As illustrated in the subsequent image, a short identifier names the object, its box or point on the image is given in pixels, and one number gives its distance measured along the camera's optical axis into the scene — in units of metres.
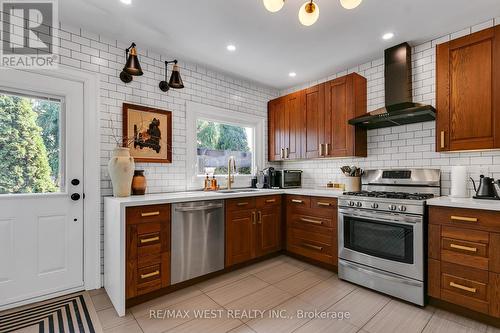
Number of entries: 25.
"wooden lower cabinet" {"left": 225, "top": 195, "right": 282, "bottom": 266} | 2.91
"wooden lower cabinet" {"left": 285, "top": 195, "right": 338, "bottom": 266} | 2.92
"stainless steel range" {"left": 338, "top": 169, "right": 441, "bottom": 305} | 2.22
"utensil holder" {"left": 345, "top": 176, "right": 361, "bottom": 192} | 3.21
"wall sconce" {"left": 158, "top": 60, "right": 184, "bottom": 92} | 2.85
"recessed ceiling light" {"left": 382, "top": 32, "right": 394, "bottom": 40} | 2.58
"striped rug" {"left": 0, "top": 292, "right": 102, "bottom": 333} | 1.86
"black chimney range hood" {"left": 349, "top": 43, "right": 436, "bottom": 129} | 2.60
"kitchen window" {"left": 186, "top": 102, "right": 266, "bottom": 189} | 3.32
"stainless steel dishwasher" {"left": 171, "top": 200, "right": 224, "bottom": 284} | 2.46
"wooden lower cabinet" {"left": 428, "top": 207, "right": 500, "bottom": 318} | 1.89
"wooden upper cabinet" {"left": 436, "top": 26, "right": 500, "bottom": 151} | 2.18
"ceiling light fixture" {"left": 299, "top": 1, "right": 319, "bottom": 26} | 1.58
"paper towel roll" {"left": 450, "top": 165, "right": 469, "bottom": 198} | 2.37
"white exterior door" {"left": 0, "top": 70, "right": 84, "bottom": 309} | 2.16
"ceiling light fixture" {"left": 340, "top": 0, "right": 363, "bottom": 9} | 1.49
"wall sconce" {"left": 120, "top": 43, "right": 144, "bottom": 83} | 2.45
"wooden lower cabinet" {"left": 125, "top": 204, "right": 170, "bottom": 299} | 2.17
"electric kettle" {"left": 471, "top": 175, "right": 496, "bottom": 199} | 2.19
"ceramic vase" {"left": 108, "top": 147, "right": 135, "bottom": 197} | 2.41
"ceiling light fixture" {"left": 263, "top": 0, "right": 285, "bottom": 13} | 1.49
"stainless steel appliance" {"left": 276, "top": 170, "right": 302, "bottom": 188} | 3.75
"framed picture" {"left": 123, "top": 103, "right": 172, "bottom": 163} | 2.77
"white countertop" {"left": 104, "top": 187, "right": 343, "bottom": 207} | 2.20
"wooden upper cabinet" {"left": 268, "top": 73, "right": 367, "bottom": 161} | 3.15
